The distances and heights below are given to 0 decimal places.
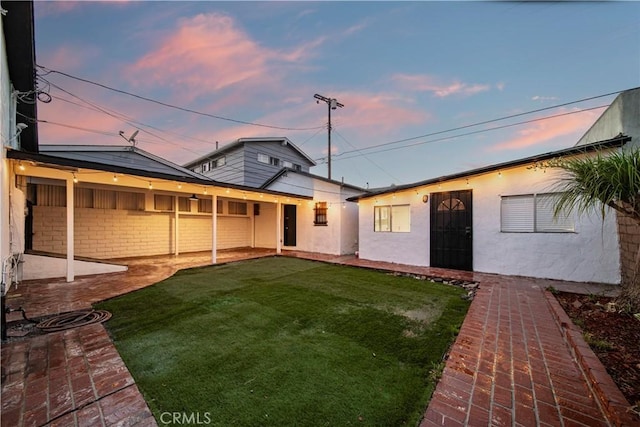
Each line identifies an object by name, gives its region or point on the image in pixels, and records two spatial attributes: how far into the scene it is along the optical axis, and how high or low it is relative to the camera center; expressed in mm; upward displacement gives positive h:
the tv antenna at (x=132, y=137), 10461 +3162
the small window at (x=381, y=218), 8445 -154
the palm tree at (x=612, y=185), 2760 +338
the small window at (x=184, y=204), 9929 +355
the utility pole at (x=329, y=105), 13221 +5856
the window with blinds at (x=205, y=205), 10572 +334
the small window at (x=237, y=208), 11664 +244
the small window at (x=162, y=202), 9336 +404
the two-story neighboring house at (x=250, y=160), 13156 +3067
